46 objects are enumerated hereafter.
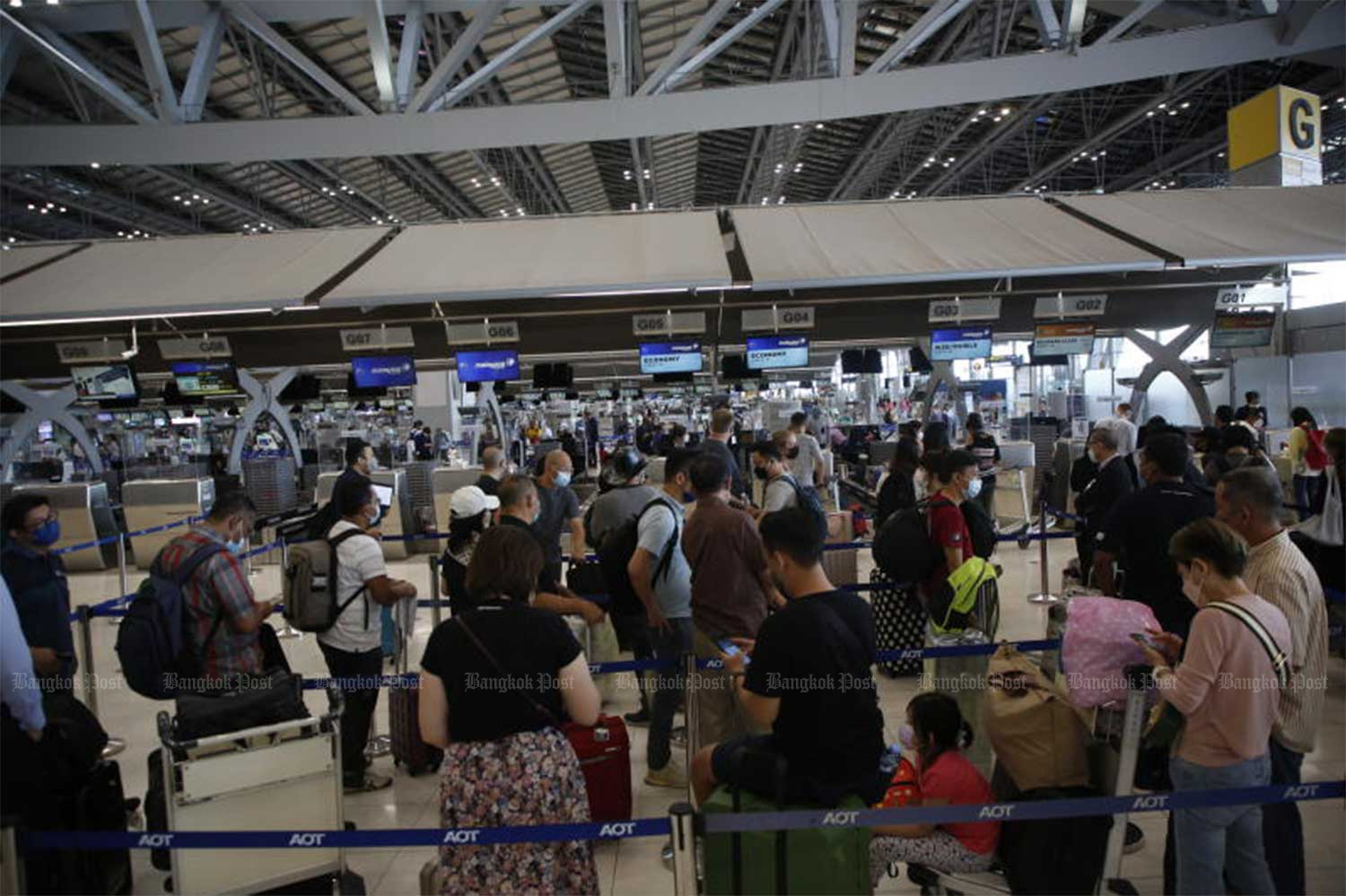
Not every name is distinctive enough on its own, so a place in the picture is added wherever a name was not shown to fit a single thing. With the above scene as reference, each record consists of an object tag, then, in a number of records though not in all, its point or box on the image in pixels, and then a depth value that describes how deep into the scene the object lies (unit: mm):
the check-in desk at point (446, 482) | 13758
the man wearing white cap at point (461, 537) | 5066
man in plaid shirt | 3996
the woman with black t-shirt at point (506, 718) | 2752
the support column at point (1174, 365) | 16047
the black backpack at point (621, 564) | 4887
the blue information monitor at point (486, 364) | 11023
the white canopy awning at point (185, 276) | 6340
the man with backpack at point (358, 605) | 4648
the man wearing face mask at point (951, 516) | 5027
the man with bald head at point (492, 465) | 8023
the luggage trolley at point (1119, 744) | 3271
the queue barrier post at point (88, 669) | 5645
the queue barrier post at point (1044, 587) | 8852
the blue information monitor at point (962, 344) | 11266
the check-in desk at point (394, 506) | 13484
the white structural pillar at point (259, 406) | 16594
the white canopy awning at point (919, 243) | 6137
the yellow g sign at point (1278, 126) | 10070
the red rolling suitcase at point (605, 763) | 4238
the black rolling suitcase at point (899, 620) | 6461
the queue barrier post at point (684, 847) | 2713
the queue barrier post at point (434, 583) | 6488
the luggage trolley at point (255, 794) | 3408
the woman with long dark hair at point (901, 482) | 6980
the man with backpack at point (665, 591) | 4664
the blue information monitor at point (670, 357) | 11500
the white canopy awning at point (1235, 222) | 6238
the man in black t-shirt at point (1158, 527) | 4355
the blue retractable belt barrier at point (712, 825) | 2803
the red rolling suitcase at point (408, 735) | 5227
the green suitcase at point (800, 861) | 2857
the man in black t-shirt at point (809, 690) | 2730
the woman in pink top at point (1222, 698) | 2889
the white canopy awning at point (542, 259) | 6121
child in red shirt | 3250
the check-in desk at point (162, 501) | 13930
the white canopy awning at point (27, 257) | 7676
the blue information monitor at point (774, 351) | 12094
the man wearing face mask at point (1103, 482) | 6777
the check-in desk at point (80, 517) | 13641
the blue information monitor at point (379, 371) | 11398
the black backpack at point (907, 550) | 5086
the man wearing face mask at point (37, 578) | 4578
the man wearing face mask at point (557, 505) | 6188
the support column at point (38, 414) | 16656
